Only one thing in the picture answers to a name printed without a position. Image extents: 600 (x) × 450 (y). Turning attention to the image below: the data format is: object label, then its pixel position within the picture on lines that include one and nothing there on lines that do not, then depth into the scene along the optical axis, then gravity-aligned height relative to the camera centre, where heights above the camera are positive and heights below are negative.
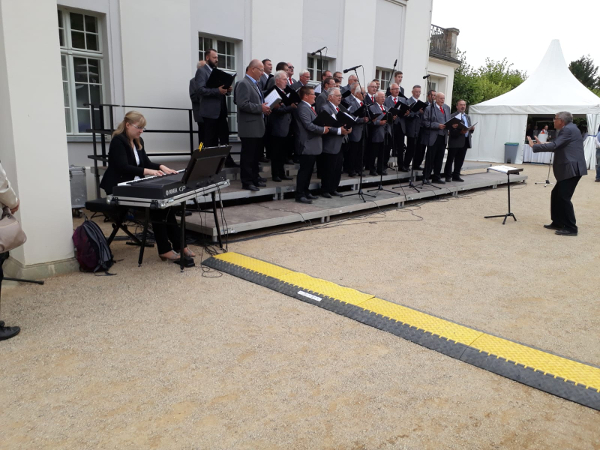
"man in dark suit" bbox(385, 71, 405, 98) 10.72 +1.03
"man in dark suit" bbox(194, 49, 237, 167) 7.52 +0.21
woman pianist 5.02 -0.55
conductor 6.84 -0.48
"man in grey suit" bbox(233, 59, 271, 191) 7.10 +0.13
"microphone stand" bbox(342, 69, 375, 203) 8.35 -1.17
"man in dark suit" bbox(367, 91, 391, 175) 9.27 -0.11
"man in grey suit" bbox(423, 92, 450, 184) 9.98 -0.18
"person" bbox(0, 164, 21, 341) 3.12 -0.58
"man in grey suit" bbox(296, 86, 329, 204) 7.39 -0.13
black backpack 4.74 -1.30
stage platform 6.23 -1.30
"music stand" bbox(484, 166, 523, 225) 7.80 -0.69
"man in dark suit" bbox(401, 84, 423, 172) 10.21 -0.10
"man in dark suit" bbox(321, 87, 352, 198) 7.77 -0.36
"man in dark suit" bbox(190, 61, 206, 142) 8.04 +0.26
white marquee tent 17.50 +0.82
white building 4.25 +0.99
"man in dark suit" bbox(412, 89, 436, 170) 9.84 -0.39
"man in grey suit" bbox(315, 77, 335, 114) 8.15 +0.46
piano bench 5.15 -1.00
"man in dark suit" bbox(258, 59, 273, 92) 8.53 +0.80
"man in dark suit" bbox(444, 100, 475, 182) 10.52 -0.39
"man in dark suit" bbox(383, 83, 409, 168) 10.14 -0.01
